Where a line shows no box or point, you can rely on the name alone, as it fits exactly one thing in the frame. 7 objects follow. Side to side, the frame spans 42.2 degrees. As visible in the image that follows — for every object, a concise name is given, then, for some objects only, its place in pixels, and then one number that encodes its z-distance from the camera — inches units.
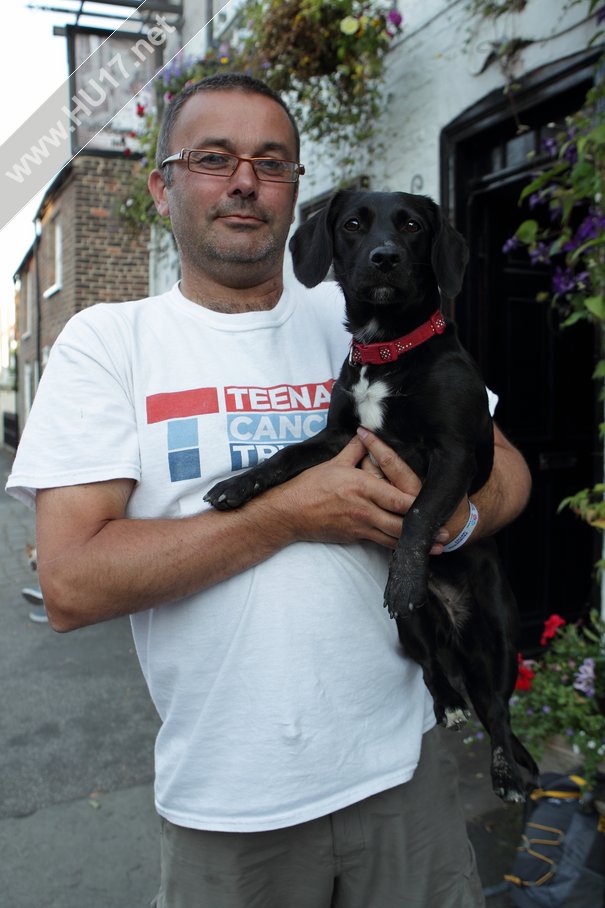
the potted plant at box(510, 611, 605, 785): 133.0
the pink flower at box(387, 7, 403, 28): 189.3
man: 60.7
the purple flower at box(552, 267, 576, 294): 144.4
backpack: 109.3
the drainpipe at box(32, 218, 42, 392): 649.9
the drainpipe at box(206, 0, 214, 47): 293.6
